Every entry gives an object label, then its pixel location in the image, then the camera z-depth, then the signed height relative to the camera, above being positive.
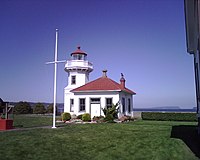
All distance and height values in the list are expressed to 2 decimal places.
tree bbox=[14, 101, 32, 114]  39.89 +0.04
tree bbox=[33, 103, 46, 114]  41.97 -0.17
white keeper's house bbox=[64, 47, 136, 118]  23.95 +1.75
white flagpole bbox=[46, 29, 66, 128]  15.80 +3.50
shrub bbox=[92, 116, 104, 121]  22.36 -1.06
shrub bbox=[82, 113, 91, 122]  22.09 -1.03
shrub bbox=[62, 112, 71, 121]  23.30 -0.87
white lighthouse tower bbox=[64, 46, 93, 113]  26.78 +4.32
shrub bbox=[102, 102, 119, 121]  20.93 -0.46
